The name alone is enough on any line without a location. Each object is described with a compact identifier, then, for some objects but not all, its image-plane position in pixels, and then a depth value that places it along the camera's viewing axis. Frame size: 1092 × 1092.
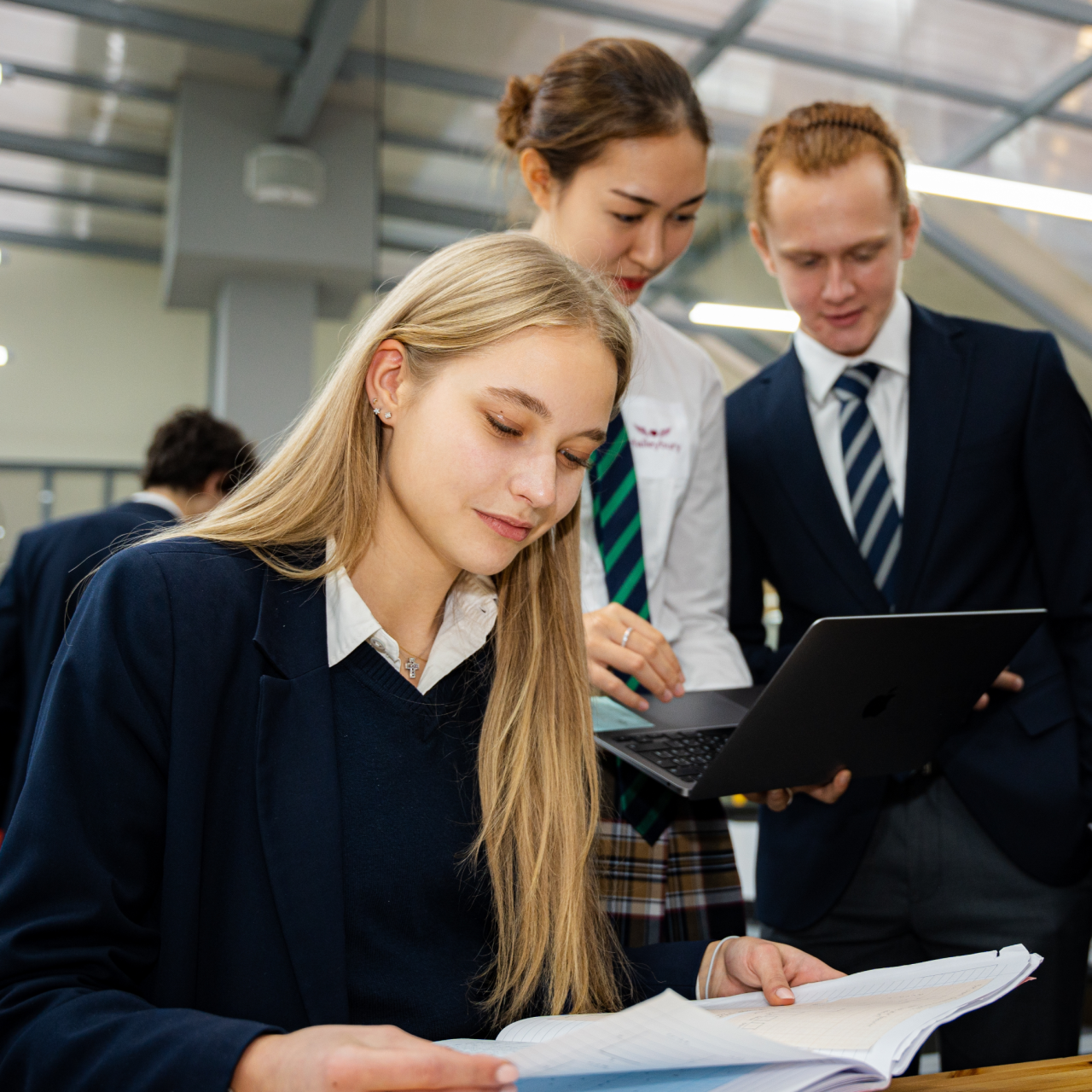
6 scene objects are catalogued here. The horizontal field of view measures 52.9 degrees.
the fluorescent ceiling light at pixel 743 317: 2.92
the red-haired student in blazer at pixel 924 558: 1.64
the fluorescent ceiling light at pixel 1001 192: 2.77
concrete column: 5.97
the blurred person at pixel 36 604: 2.59
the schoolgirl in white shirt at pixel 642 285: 1.63
